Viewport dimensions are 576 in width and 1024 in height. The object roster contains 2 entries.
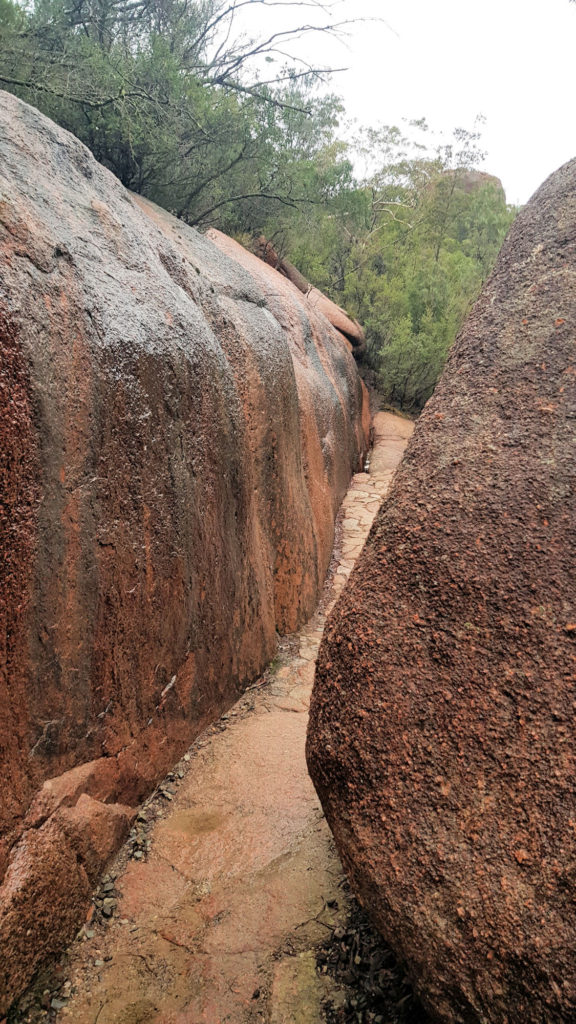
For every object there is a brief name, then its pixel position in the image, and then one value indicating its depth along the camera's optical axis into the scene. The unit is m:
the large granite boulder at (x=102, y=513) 1.72
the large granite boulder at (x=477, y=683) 1.16
